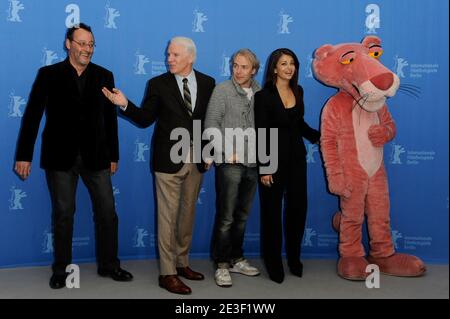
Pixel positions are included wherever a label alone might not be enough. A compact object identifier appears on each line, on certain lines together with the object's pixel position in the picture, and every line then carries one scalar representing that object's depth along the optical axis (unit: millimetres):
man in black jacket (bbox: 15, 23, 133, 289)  2828
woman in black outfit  2896
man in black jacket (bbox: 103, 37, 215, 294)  2762
